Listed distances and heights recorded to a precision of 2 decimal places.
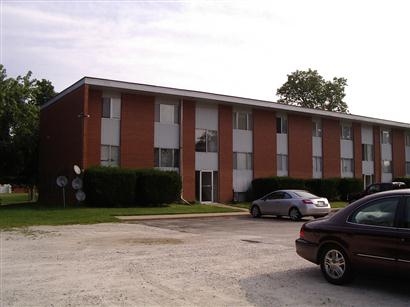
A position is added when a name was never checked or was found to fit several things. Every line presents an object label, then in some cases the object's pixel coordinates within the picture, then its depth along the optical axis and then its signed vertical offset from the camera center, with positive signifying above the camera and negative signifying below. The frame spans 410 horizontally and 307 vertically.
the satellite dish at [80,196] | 27.91 -0.35
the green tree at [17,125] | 39.03 +4.90
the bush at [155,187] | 29.50 +0.16
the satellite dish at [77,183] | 28.22 +0.35
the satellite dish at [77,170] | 27.89 +1.04
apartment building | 30.70 +3.57
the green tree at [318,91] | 72.38 +13.75
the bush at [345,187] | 39.88 +0.24
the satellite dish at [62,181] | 28.68 +0.47
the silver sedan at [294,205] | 22.98 -0.66
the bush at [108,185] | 27.97 +0.24
